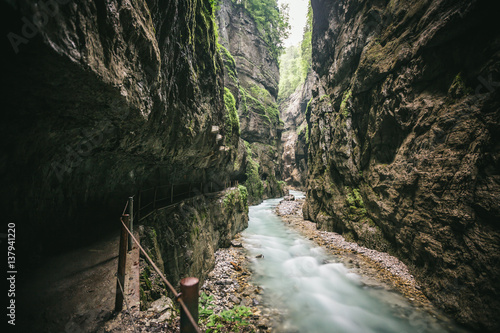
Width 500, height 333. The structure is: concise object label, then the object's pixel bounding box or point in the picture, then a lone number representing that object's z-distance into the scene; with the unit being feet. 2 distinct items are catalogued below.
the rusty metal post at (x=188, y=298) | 4.39
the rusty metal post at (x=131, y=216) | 13.42
